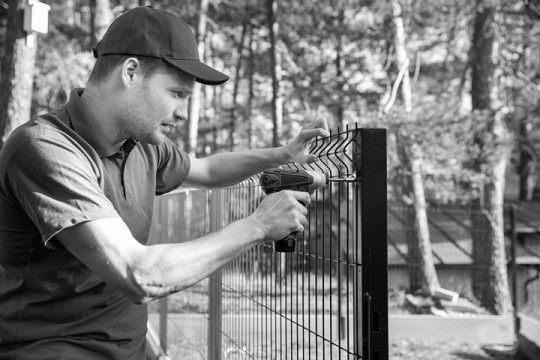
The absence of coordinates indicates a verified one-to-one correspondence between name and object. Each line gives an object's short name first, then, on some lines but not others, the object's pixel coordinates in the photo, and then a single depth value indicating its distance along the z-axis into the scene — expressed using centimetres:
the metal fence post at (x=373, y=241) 216
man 196
